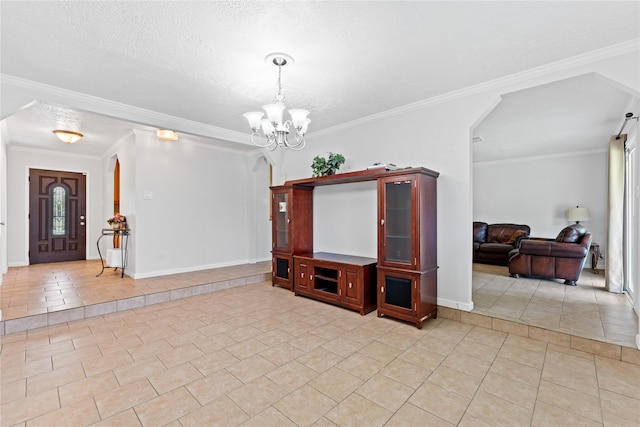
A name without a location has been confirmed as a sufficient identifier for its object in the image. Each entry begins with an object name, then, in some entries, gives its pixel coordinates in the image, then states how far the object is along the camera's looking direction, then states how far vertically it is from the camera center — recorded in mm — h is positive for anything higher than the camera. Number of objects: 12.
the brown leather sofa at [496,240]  6199 -641
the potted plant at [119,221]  5055 -145
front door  6309 -77
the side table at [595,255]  5742 -844
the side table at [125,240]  5058 -480
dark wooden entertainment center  3172 -638
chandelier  2553 +848
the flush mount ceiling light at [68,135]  4861 +1288
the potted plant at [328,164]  4211 +686
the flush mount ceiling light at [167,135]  4904 +1299
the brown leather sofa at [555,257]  4496 -713
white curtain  4055 -113
